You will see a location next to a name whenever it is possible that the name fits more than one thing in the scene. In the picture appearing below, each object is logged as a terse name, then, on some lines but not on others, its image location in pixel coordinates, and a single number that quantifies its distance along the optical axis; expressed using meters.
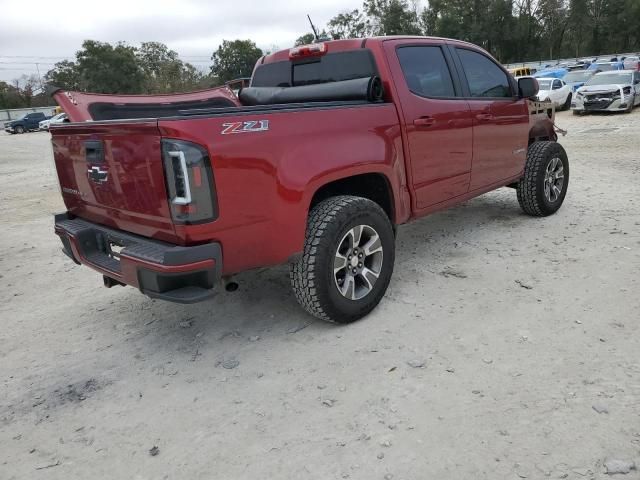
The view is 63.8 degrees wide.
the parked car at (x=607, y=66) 28.35
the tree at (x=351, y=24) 76.00
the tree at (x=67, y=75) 55.41
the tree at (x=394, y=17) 70.81
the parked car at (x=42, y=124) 38.32
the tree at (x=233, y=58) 66.00
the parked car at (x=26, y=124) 39.06
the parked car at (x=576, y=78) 22.64
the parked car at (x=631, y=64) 31.69
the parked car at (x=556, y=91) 20.12
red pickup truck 2.72
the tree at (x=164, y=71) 50.78
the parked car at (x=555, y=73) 27.05
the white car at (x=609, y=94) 17.61
